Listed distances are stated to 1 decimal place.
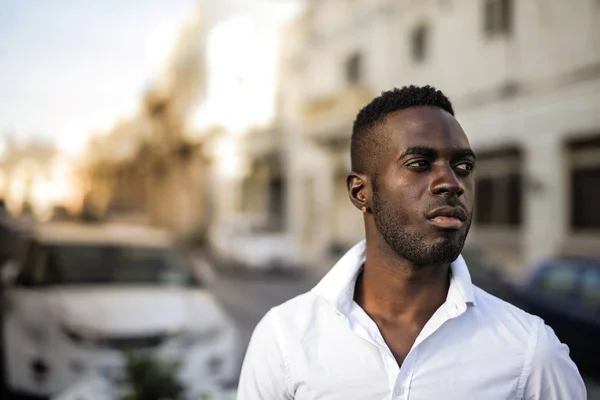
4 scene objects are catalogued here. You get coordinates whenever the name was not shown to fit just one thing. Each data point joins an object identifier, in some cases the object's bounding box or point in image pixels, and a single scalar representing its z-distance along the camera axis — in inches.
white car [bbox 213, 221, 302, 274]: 713.6
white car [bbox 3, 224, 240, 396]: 179.8
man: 59.2
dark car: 209.5
